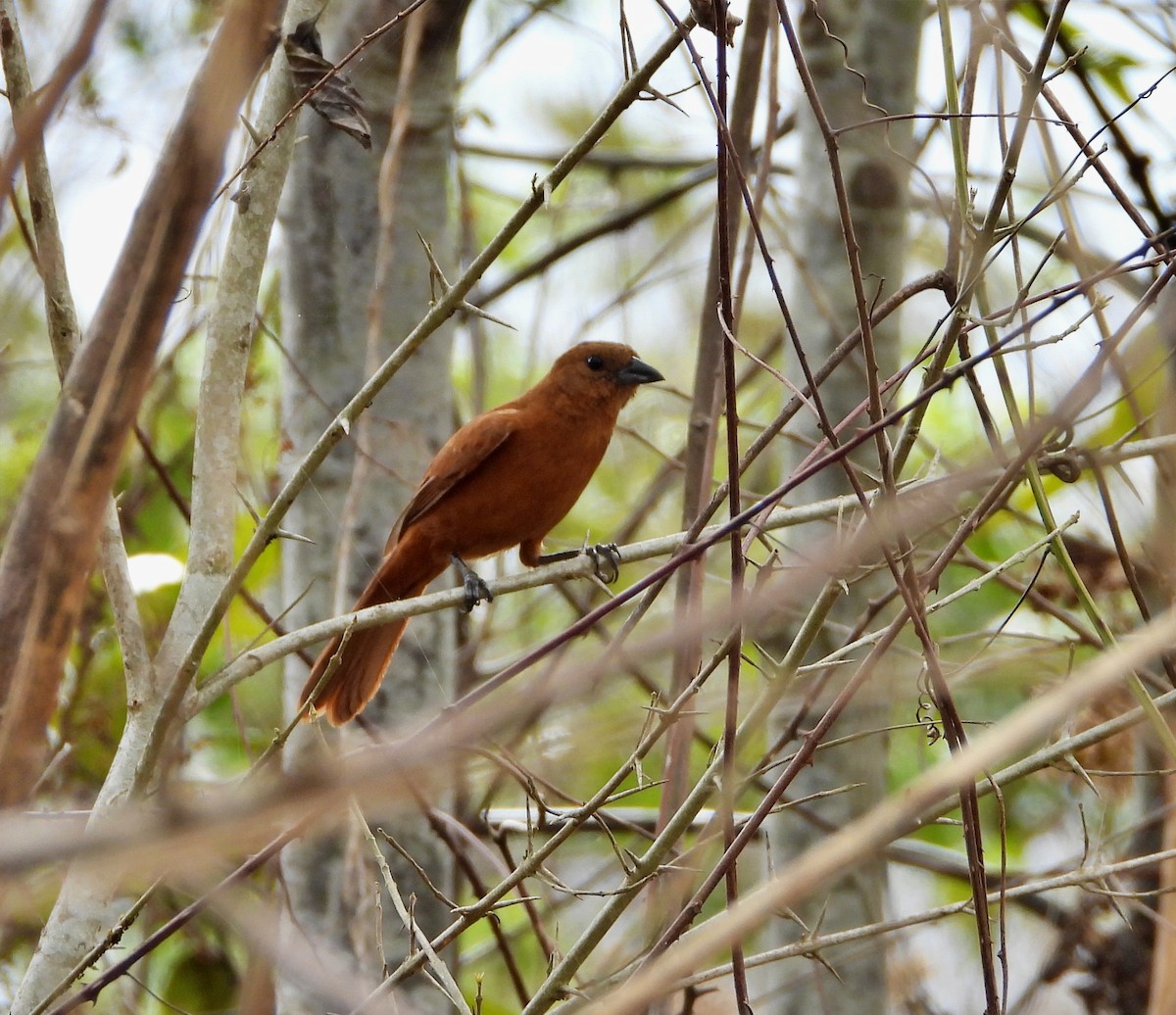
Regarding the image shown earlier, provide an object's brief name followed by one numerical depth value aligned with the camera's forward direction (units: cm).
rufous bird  869
